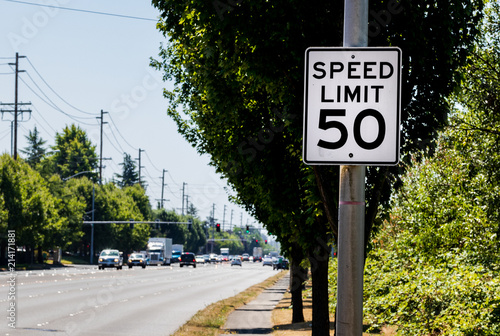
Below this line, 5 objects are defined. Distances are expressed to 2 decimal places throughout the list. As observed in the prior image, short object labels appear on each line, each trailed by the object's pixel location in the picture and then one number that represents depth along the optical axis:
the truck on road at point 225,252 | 178.75
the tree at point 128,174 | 150.75
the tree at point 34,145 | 126.69
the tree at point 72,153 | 115.75
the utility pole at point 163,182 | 136.38
